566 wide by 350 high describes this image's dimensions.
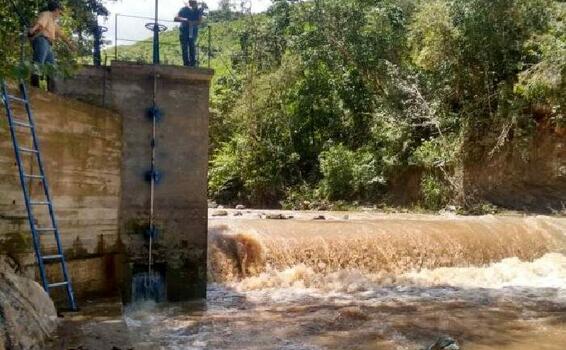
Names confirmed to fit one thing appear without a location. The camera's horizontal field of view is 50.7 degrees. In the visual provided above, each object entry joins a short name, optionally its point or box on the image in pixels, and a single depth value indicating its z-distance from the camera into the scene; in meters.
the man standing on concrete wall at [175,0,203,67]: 10.05
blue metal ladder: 7.05
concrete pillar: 9.05
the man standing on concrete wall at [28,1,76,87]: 8.06
